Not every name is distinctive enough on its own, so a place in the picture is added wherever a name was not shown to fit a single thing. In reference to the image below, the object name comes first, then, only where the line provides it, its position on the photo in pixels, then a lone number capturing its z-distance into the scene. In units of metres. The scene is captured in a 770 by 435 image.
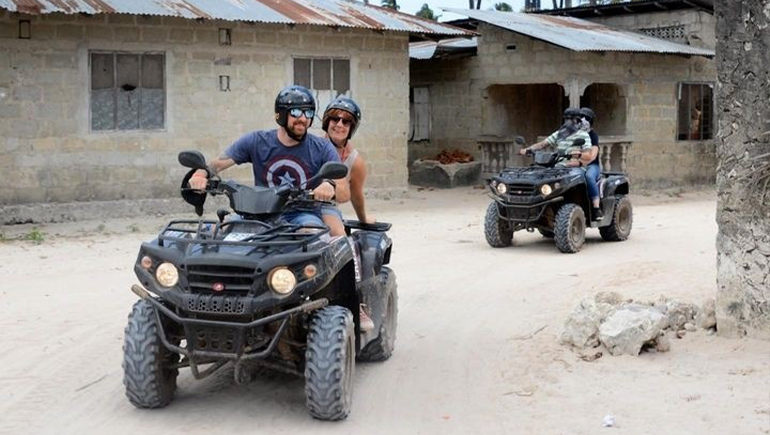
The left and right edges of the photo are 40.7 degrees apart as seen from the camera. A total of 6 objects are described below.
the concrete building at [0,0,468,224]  13.85
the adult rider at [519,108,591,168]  11.88
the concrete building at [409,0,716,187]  19.69
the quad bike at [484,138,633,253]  11.44
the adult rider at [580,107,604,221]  11.91
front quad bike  4.85
